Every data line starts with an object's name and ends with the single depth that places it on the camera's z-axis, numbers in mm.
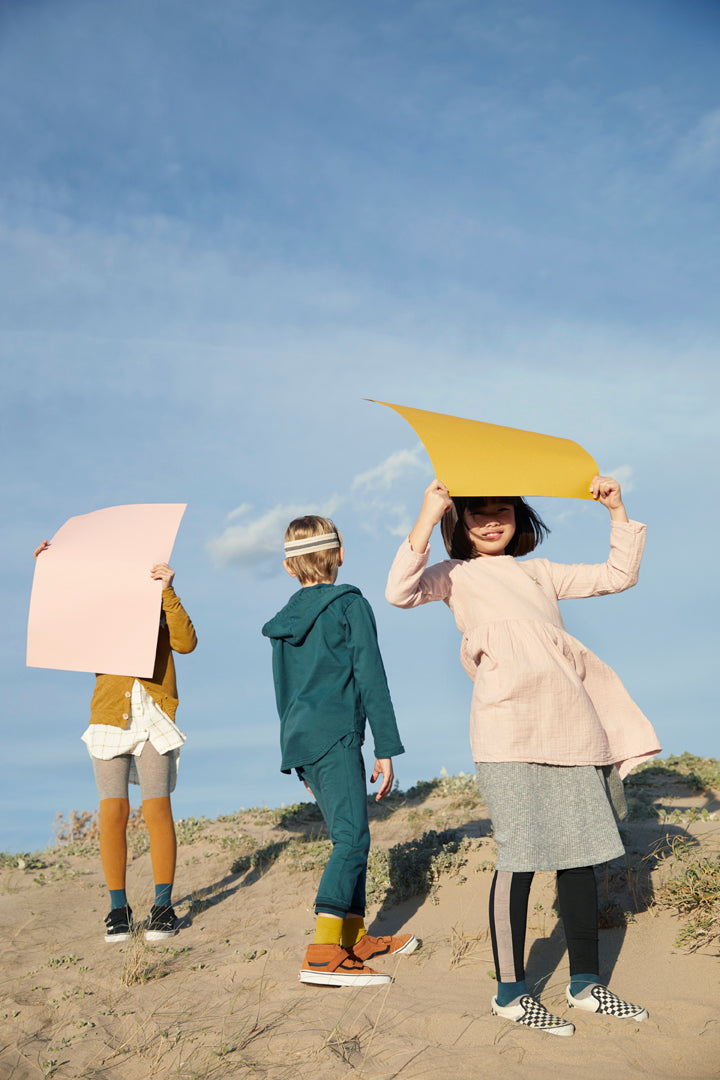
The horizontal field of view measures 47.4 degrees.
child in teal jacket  4117
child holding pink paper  5688
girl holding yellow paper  3559
